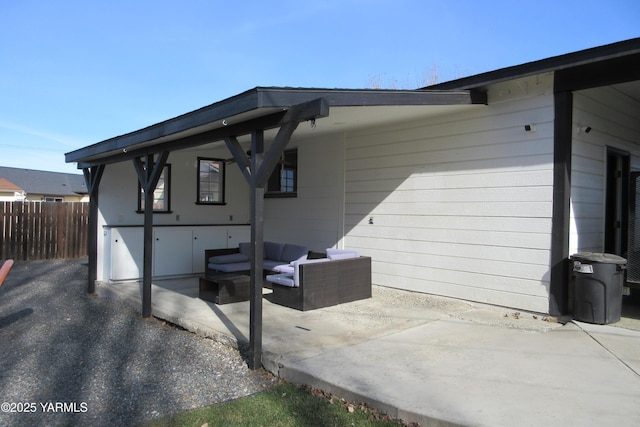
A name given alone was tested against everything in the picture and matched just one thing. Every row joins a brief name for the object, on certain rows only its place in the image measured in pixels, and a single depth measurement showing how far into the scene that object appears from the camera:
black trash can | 4.68
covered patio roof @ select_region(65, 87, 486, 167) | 3.83
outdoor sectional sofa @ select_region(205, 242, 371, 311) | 5.84
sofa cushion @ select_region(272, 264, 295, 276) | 6.97
